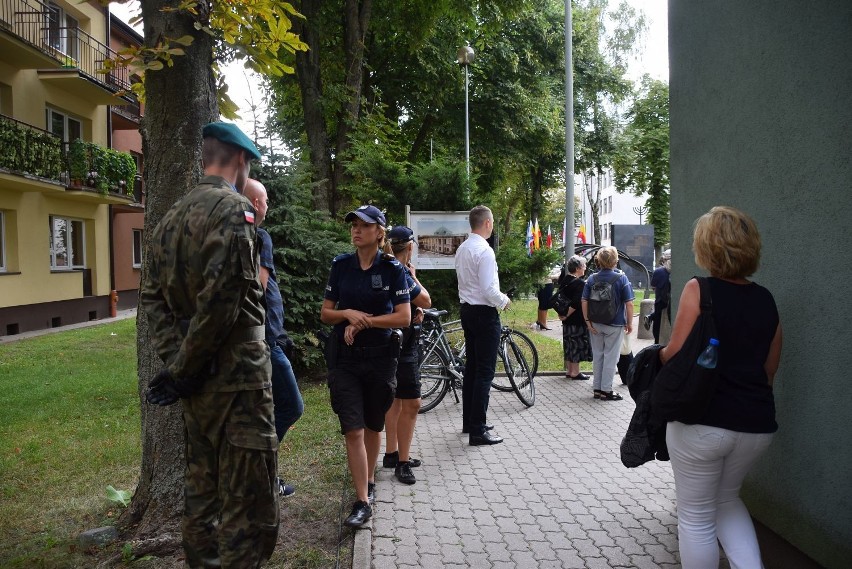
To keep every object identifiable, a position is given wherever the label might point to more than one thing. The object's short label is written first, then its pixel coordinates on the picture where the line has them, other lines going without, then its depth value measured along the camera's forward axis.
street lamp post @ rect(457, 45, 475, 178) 18.83
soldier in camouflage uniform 2.93
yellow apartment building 19.78
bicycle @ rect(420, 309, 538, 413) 8.66
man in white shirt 6.87
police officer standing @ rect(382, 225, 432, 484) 5.76
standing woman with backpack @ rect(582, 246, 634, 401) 9.20
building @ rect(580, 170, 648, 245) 71.81
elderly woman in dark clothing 10.54
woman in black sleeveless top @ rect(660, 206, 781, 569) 3.07
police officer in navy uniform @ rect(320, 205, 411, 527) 4.76
